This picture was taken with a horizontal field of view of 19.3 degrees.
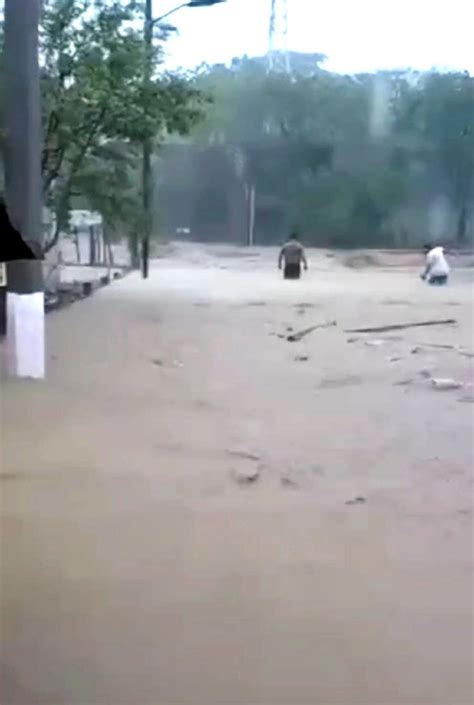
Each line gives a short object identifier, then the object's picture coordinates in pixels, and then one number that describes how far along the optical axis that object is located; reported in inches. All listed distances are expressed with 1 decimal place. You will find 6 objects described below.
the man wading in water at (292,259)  1508.4
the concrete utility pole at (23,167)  521.3
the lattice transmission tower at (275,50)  2513.5
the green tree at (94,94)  795.4
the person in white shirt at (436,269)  1446.9
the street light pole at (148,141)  850.1
